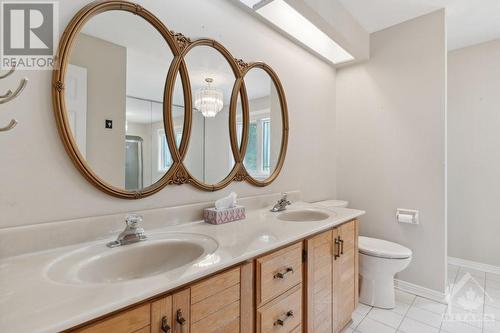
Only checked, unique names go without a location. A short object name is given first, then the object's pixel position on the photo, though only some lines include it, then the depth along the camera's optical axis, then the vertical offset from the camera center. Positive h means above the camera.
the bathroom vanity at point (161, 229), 0.67 -0.30
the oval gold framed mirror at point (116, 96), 1.00 +0.32
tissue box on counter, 1.35 -0.27
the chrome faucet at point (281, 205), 1.72 -0.26
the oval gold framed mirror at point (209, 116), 1.39 +0.32
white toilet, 1.90 -0.81
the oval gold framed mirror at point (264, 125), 1.77 +0.33
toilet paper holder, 2.18 -0.42
